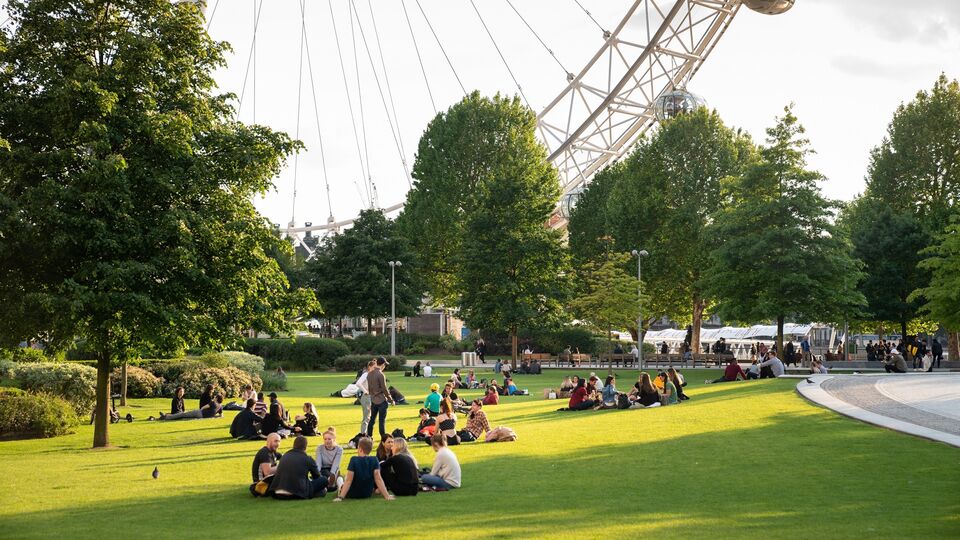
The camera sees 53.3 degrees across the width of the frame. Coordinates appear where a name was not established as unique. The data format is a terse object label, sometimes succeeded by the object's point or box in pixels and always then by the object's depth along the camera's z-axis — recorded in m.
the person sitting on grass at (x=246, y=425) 21.22
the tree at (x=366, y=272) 68.00
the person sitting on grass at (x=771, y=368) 34.66
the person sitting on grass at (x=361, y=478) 13.36
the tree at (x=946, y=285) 37.81
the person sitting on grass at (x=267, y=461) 13.93
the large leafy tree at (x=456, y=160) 66.44
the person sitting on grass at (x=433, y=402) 23.72
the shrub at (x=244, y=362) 38.25
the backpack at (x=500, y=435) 19.58
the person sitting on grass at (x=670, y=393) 26.91
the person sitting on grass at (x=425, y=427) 19.80
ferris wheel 80.69
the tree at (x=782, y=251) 42.22
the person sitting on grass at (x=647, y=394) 26.73
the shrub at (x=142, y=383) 32.68
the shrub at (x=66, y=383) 25.17
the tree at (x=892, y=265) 52.06
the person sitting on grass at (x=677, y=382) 28.00
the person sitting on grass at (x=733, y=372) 35.31
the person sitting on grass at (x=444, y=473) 13.95
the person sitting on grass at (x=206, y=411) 25.94
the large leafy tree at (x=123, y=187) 18.31
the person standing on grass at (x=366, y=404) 19.72
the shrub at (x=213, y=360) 36.12
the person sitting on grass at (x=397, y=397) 28.91
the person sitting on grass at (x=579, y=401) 26.75
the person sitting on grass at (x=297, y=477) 13.34
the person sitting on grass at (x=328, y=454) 14.84
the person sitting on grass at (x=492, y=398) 29.42
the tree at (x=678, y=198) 59.47
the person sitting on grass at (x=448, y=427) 19.08
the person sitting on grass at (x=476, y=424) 19.94
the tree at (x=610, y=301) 52.34
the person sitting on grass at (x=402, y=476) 13.62
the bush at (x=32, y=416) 21.34
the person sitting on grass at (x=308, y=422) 21.61
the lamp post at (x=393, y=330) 56.97
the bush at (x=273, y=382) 36.69
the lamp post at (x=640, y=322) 51.12
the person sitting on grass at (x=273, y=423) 20.83
